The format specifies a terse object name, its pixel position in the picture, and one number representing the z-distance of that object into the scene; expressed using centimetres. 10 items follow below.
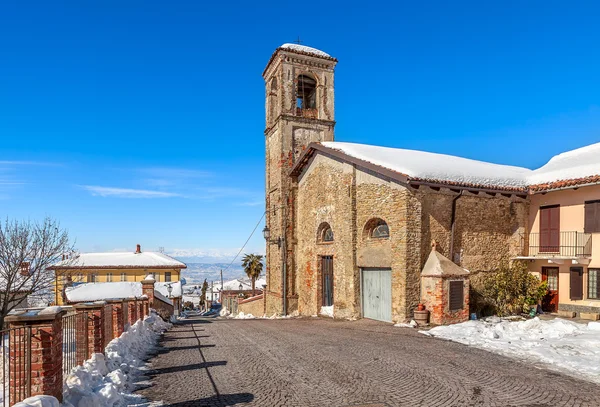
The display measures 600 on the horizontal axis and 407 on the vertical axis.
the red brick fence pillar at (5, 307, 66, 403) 476
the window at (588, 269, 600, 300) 1479
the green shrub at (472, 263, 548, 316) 1545
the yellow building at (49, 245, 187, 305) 4747
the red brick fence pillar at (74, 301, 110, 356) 748
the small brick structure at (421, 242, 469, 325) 1420
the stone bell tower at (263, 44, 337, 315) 2327
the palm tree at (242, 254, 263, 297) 4345
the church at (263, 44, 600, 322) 1526
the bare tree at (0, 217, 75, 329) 2258
